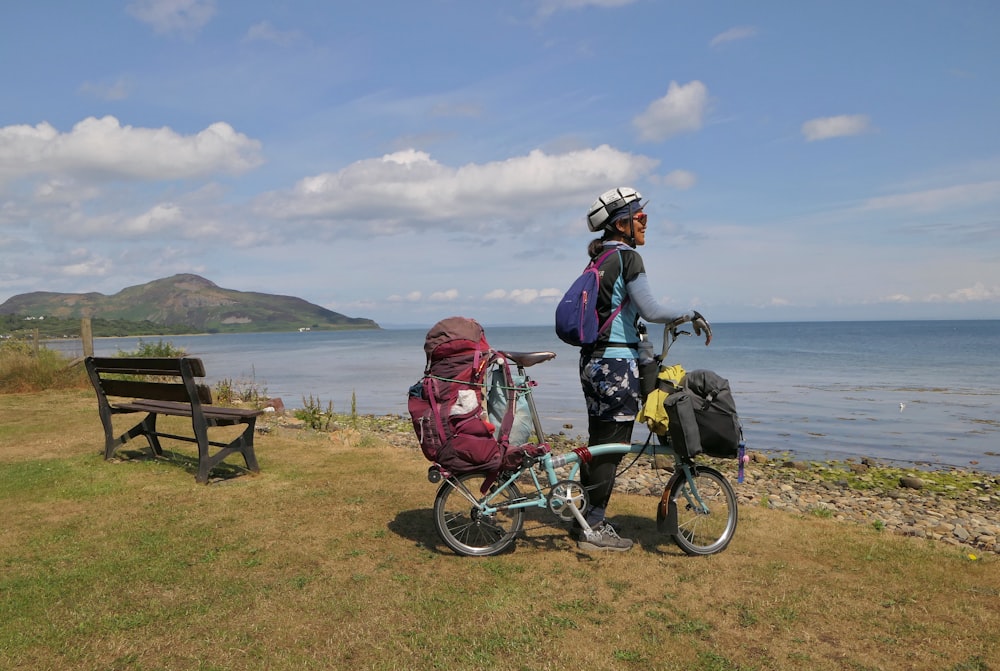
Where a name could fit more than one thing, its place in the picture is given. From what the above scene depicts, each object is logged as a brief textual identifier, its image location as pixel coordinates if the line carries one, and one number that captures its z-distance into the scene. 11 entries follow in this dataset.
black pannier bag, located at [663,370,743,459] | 4.65
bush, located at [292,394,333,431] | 12.51
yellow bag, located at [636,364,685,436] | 4.75
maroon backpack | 4.69
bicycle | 4.95
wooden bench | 7.11
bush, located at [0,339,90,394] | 16.84
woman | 4.88
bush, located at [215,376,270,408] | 15.55
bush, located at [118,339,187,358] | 18.87
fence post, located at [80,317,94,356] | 17.00
